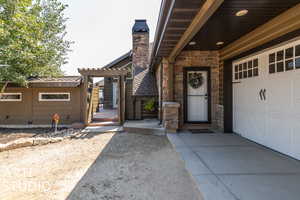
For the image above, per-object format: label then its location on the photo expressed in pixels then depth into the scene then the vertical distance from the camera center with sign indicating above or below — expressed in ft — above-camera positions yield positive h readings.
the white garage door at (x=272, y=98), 10.41 -0.01
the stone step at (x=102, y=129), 22.07 -4.01
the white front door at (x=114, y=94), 45.34 +1.09
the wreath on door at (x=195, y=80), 20.15 +2.14
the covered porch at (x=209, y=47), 9.23 +4.29
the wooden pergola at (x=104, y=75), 24.17 +2.65
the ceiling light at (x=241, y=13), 9.84 +5.02
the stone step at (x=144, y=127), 19.16 -3.49
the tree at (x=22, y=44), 22.17 +7.74
